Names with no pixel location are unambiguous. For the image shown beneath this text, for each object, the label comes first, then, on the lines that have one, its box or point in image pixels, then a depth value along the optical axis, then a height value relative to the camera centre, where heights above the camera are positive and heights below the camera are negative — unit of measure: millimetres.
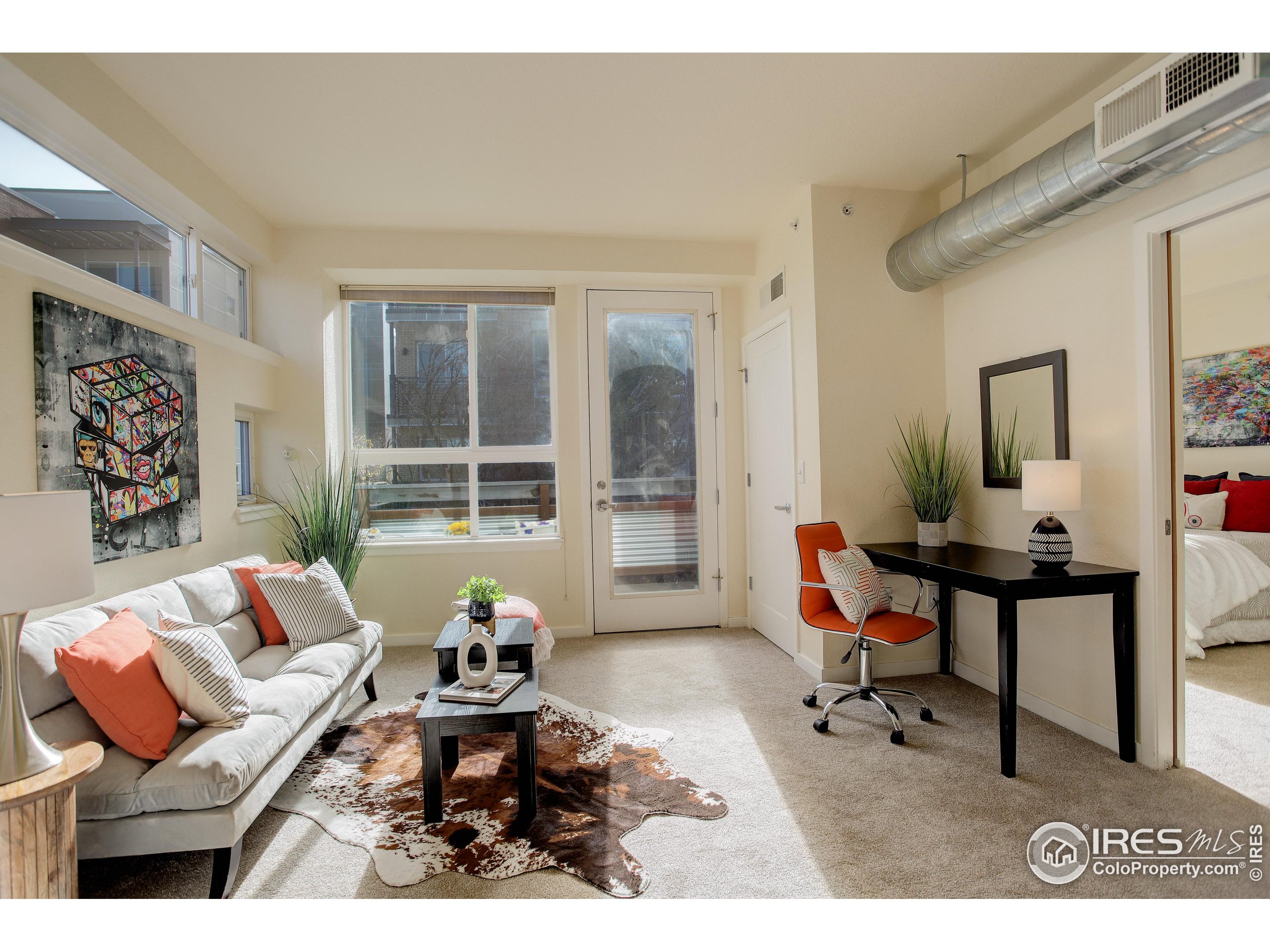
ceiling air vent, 1805 +1121
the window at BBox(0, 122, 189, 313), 2301 +1093
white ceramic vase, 2346 -715
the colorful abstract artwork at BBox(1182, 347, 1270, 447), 4422 +466
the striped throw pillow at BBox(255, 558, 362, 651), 2982 -615
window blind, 4586 +1338
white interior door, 4035 -79
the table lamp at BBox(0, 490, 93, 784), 1527 -233
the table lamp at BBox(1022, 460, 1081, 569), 2654 -146
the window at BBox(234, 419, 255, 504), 3996 +134
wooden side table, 1434 -829
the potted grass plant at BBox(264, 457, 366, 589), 3797 -256
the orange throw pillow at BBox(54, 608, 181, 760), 1828 -624
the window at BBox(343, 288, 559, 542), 4590 +476
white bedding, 3717 -715
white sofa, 1745 -848
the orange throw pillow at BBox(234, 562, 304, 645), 3039 -671
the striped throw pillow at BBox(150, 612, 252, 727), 1982 -628
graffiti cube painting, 2318 +240
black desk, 2479 -569
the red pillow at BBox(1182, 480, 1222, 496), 4570 -174
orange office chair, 2902 -741
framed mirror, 2949 +263
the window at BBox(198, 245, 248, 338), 3631 +1134
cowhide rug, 1977 -1207
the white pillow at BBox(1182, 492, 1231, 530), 4355 -337
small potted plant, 2955 -579
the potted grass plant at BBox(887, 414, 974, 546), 3391 -41
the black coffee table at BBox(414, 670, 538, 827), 2154 -880
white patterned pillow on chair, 2988 -541
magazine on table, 2232 -790
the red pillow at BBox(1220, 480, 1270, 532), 4203 -302
